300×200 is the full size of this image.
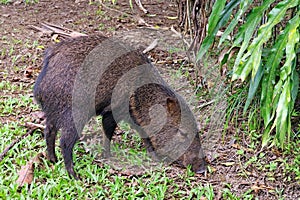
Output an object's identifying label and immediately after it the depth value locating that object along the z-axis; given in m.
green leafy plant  6.42
